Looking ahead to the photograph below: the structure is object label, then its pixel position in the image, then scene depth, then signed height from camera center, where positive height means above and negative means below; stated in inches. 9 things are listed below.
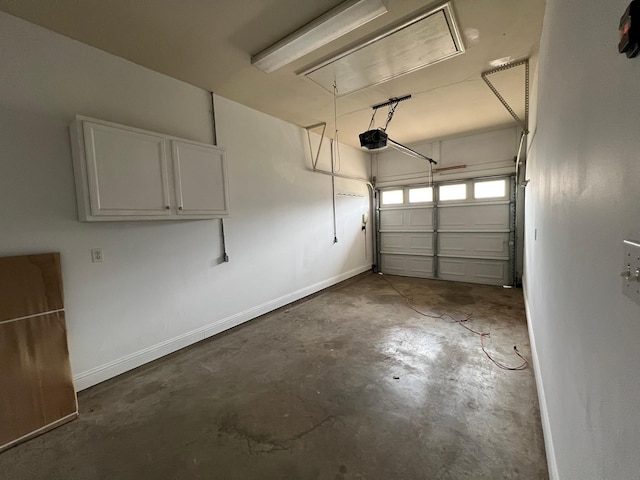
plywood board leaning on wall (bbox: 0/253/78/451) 70.9 -33.0
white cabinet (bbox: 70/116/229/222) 83.5 +19.8
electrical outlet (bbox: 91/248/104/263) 92.8 -8.3
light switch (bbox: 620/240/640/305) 20.9 -5.3
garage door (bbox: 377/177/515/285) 203.3 -12.5
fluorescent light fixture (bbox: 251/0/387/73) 76.9 +61.1
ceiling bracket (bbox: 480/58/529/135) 112.5 +61.6
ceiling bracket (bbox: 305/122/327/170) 177.3 +56.4
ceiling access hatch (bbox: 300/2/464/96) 86.7 +62.3
